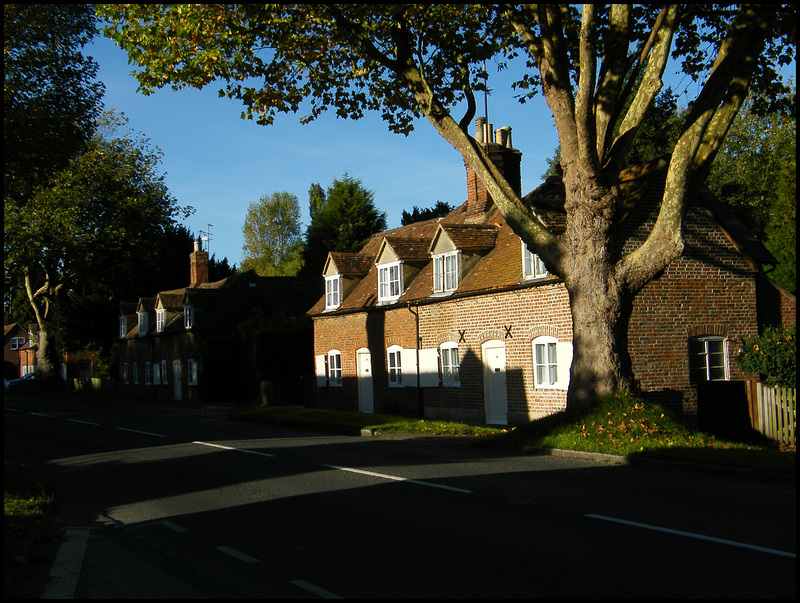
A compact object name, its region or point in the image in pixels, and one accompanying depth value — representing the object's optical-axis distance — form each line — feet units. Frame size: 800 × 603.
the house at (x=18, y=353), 302.88
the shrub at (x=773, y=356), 63.67
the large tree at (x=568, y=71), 45.98
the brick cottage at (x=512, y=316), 66.28
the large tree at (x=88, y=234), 144.36
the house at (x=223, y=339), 126.31
